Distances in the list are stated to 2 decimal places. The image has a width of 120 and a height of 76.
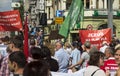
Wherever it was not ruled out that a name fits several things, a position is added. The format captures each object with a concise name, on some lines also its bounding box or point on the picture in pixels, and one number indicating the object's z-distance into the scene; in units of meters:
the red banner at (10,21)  17.78
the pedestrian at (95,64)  7.73
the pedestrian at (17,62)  6.18
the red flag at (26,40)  11.16
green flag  16.59
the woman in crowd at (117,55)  7.84
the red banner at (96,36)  16.06
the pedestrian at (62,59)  12.59
